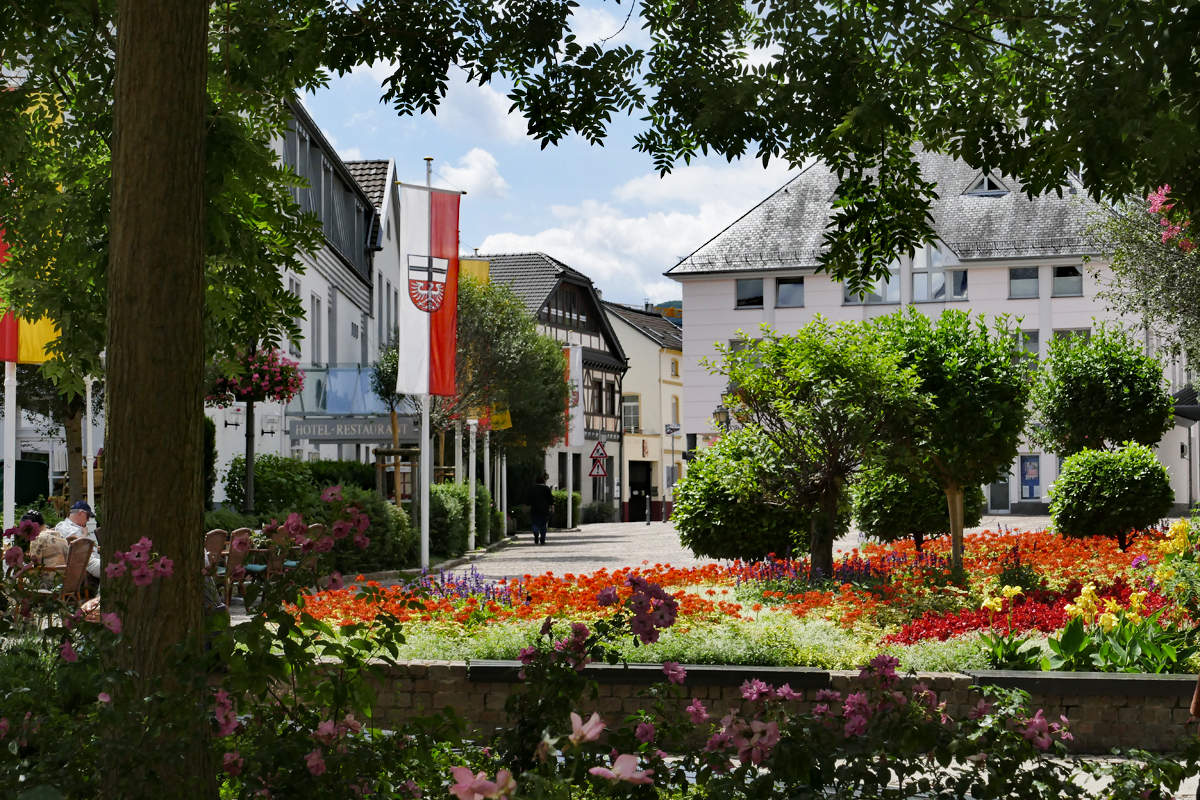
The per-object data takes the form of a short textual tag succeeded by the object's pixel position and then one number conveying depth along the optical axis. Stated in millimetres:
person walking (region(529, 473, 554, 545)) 37406
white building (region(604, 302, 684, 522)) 73812
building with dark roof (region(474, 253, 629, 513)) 63750
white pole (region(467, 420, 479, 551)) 30031
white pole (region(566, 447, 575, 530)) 50134
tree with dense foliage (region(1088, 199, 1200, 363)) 24453
